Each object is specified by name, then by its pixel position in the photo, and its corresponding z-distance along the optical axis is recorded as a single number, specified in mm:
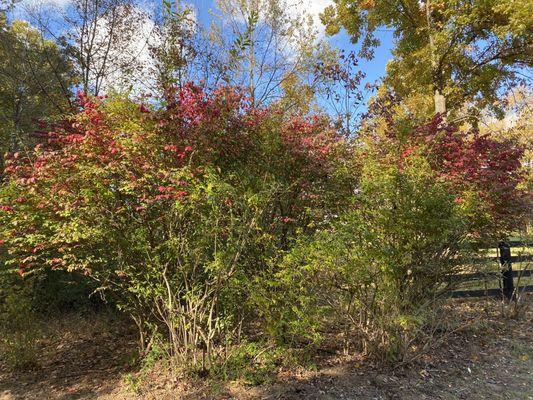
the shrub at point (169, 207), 3756
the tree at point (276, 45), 10750
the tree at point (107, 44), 9391
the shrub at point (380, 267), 3705
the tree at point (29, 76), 9922
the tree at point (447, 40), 8633
